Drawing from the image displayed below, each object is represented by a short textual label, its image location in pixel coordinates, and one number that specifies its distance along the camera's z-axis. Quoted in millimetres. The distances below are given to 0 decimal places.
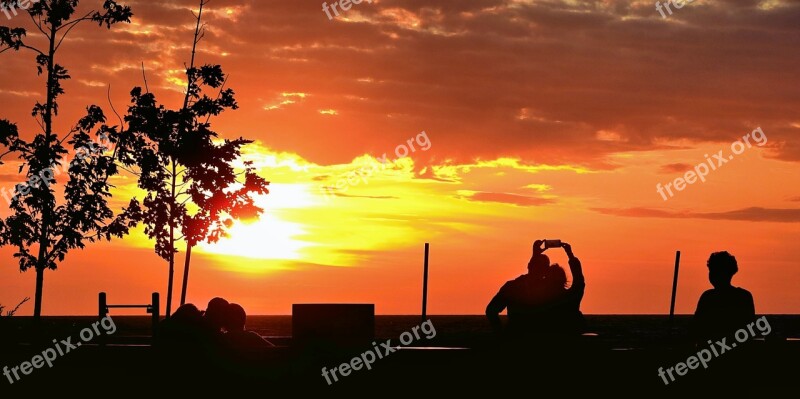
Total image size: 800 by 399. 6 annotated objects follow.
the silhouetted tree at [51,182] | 27812
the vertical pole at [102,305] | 26969
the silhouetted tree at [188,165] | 28500
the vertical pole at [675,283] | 30506
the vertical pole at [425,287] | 27781
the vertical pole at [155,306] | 26577
